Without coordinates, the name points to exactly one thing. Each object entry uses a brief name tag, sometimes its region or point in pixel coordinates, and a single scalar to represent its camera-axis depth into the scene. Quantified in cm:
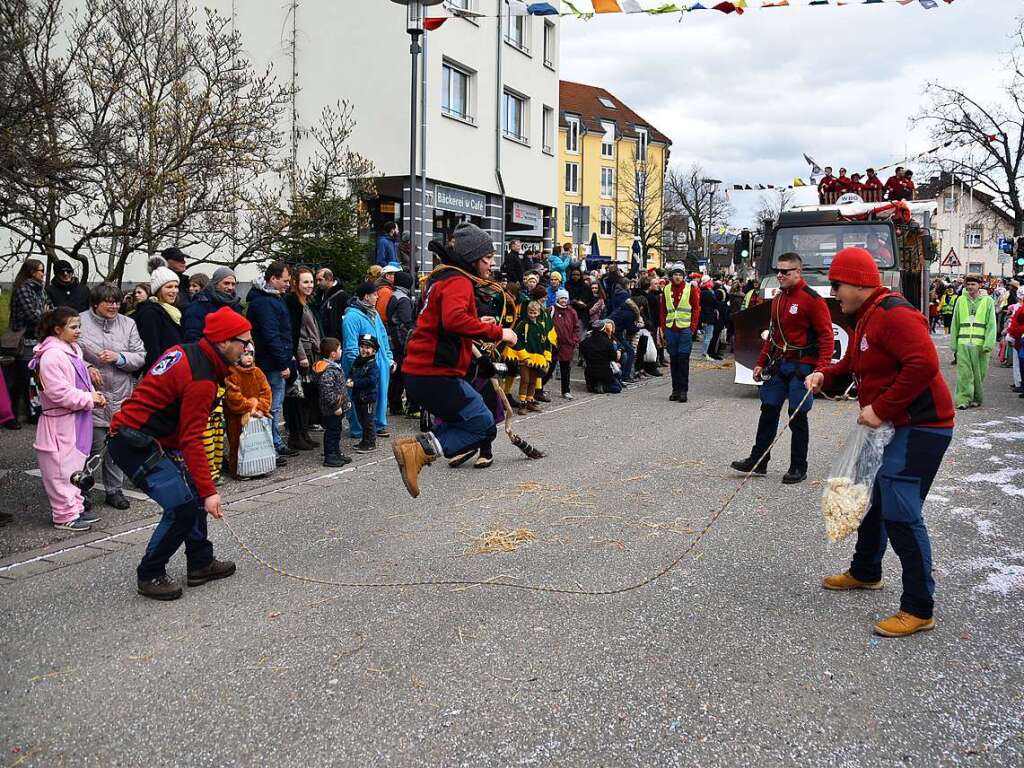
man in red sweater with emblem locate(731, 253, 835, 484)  826
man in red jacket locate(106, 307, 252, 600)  499
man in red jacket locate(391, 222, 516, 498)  601
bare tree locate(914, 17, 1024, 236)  4188
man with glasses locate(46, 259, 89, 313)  1103
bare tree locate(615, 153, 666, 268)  6462
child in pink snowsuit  690
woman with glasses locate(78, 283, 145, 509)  757
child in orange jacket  859
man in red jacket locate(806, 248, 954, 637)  460
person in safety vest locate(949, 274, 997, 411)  1371
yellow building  6588
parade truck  1512
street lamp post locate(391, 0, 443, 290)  1323
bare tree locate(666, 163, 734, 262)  7212
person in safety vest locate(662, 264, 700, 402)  1420
